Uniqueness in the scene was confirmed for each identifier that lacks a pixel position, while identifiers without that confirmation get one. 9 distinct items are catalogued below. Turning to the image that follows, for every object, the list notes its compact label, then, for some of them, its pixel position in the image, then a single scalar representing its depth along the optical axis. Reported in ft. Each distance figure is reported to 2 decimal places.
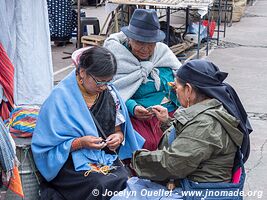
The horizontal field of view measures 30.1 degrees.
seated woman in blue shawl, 10.03
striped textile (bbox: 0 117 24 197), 8.96
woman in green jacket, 8.32
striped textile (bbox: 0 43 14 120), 13.23
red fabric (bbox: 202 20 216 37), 35.88
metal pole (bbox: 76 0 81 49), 31.45
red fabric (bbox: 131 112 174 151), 12.35
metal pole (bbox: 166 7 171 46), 27.87
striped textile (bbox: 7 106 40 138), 10.87
